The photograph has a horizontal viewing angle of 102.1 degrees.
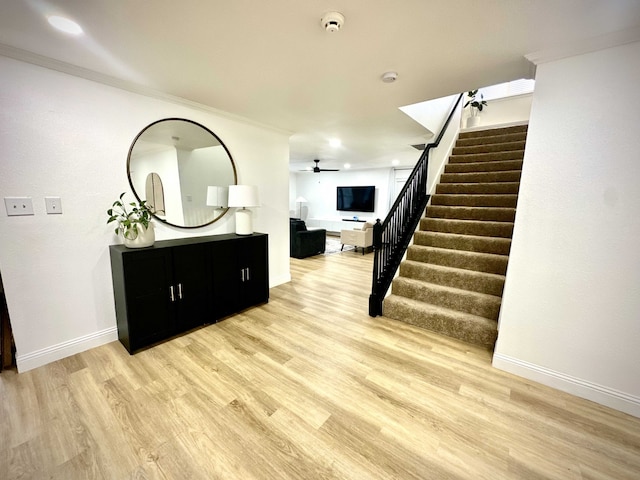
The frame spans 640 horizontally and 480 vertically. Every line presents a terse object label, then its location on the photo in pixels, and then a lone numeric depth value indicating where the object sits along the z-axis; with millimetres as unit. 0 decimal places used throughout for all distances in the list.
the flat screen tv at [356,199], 8789
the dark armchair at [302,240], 5836
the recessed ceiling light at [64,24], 1477
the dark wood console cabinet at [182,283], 2197
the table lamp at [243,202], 3006
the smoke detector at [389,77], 2061
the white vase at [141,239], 2273
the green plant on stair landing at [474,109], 5003
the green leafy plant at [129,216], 2244
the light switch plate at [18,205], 1884
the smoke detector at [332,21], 1408
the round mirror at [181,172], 2504
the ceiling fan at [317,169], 7345
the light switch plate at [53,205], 2033
